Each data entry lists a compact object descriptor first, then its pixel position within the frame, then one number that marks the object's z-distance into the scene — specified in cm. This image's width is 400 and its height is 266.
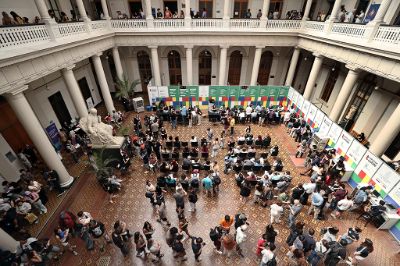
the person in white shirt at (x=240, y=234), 663
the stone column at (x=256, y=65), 1642
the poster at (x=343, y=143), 1032
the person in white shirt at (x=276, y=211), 782
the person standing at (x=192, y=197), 834
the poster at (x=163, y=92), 1655
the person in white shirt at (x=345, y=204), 805
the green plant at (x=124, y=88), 1650
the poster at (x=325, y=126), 1185
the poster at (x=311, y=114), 1325
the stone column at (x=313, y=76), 1432
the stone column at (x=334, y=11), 1228
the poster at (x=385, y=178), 798
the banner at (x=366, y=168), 874
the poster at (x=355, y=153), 947
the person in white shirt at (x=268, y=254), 588
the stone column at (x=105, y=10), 1445
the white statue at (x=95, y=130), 1030
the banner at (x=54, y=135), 1233
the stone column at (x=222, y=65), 1636
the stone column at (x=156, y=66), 1633
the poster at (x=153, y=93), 1653
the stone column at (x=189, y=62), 1625
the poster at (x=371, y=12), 1221
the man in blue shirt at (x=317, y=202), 804
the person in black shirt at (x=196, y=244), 634
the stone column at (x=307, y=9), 1455
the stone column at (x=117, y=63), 1655
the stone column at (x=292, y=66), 1678
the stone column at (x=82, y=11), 1206
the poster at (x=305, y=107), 1395
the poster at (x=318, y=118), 1250
